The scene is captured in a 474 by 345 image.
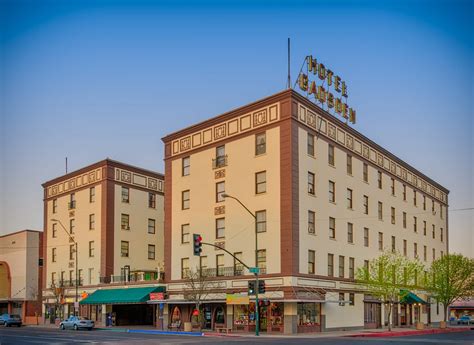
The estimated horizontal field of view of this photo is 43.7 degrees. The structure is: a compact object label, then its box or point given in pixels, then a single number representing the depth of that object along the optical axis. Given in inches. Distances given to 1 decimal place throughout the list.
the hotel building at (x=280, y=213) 1892.2
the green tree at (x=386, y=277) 2119.8
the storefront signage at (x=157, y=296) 2237.9
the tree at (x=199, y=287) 2012.8
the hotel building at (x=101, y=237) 2655.0
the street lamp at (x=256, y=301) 1706.7
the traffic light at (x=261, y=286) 1737.2
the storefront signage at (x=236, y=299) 1863.9
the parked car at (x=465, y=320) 3221.2
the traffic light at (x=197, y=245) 1614.2
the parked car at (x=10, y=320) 2768.9
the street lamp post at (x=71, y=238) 2732.5
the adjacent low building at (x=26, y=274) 3289.9
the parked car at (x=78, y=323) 2295.8
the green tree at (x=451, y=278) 2674.7
